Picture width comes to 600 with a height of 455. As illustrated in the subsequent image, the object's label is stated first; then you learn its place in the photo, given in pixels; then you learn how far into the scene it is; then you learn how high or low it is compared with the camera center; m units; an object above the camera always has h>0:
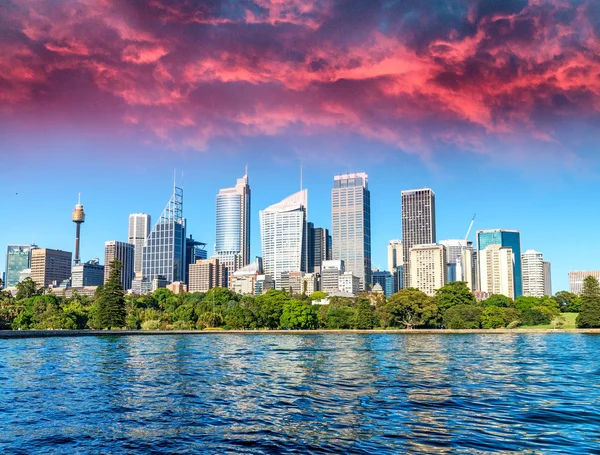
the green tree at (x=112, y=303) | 157.75 -2.33
